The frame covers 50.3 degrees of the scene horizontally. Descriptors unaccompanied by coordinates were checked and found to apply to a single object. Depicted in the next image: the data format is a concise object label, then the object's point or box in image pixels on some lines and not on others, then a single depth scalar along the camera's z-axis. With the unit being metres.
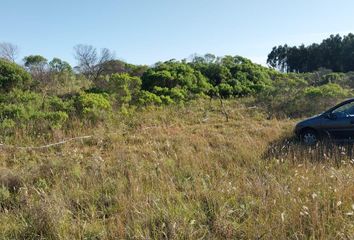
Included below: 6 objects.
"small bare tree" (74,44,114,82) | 25.46
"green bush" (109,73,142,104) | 14.35
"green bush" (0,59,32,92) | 13.31
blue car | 9.87
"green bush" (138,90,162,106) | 14.69
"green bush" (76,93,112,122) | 12.09
